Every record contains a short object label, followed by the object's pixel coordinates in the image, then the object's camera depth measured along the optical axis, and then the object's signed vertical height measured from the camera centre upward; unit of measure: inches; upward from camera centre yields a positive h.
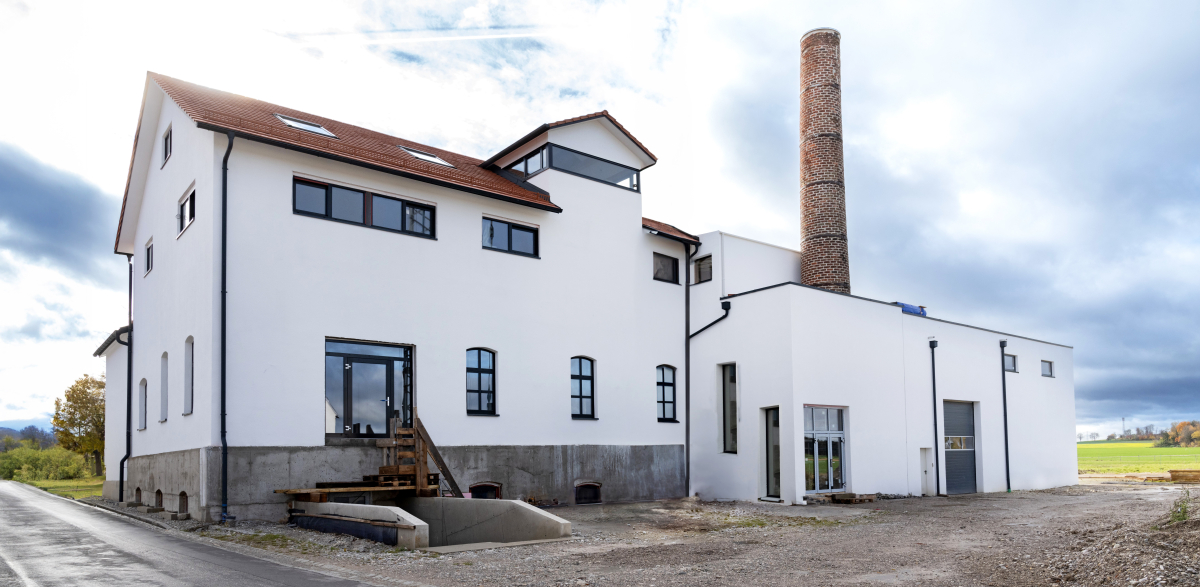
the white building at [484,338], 574.2 +22.6
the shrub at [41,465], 1679.4 -208.8
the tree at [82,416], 1599.4 -97.5
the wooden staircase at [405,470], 574.2 -78.3
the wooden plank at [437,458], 599.8 -71.5
